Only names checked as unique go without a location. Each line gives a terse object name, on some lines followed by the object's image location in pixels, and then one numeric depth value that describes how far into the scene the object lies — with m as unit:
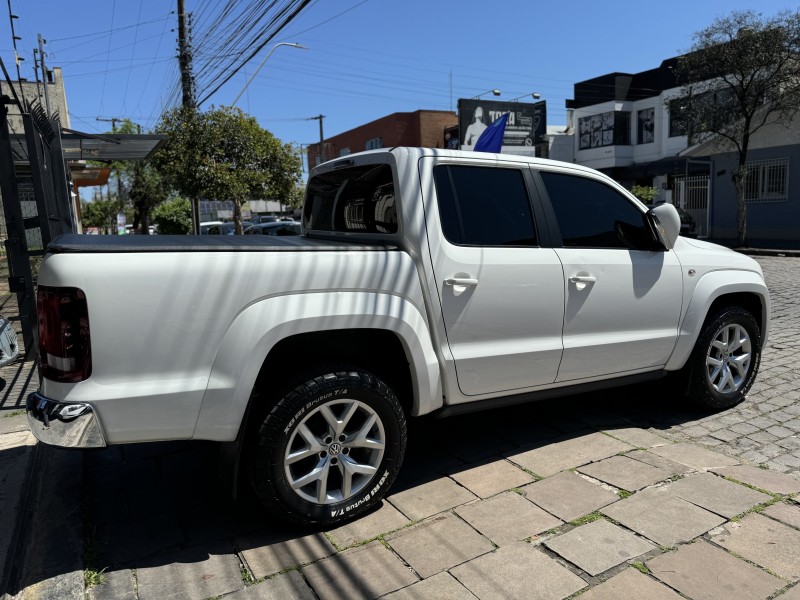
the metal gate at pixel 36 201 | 5.81
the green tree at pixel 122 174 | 35.34
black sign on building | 36.12
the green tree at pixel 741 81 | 18.41
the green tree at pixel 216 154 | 18.06
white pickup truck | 2.67
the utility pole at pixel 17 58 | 6.81
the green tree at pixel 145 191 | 34.62
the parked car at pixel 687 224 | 23.53
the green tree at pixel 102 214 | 43.22
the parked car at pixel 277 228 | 23.30
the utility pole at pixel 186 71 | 18.27
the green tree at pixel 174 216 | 33.85
